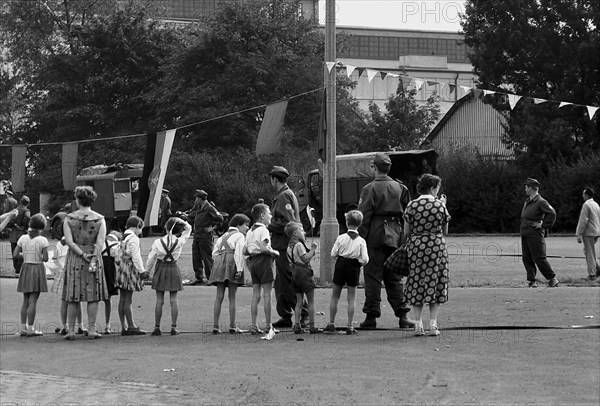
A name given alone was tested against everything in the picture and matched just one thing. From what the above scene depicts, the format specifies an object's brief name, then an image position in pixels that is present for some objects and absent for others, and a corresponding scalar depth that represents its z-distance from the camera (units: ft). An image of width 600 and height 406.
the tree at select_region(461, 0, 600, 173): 151.02
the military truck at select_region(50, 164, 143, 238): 144.46
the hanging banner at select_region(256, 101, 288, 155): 74.90
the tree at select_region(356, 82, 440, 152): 195.42
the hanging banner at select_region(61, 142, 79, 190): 86.63
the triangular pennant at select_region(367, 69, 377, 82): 82.17
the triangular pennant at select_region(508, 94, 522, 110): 83.45
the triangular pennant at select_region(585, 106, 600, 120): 85.05
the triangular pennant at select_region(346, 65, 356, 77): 78.43
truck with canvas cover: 131.64
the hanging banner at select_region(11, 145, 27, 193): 85.35
